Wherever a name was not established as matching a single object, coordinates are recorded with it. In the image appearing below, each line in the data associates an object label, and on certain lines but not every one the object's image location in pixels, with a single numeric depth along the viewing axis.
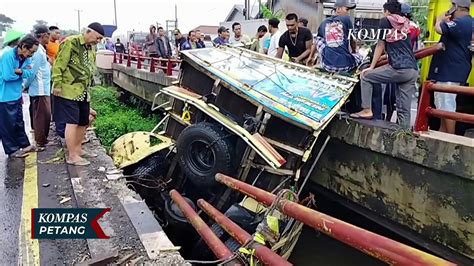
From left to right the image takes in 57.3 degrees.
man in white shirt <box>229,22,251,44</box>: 10.92
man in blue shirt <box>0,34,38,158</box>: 5.98
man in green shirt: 5.38
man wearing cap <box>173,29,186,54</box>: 12.71
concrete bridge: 3.78
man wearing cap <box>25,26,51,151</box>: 6.46
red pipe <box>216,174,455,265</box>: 2.22
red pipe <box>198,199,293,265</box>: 3.01
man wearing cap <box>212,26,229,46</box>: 10.98
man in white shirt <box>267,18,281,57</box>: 8.25
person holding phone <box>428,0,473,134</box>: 4.56
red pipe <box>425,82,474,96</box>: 3.67
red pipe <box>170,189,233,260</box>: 3.45
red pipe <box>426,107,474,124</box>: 3.72
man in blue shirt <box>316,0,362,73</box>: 5.54
